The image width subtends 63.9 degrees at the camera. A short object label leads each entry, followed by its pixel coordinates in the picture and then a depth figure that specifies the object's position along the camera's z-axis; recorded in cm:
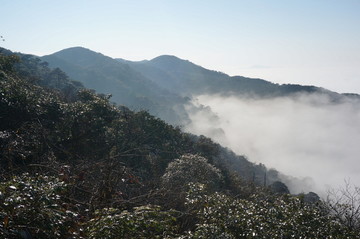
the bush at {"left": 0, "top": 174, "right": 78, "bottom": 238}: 469
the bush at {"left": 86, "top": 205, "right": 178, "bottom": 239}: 548
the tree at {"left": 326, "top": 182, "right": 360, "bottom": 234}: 1040
